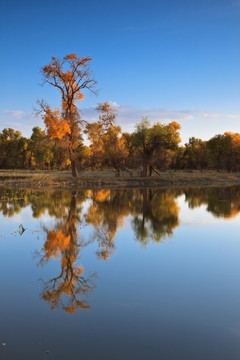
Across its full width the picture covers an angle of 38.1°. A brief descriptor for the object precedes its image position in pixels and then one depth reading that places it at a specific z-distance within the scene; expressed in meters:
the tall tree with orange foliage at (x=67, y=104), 40.72
